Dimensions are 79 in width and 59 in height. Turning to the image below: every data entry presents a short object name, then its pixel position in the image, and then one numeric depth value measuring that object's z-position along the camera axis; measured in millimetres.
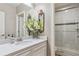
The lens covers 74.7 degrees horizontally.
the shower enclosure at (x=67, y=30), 1635
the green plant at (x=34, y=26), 1062
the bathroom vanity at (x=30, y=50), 503
